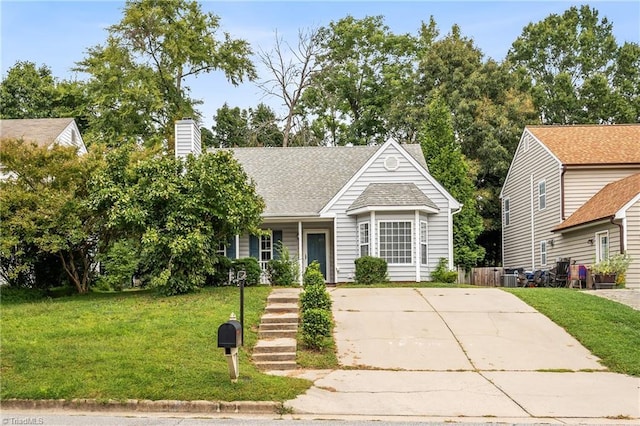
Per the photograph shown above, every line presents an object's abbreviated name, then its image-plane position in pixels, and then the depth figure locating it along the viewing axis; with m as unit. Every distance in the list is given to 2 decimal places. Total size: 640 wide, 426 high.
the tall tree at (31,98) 40.91
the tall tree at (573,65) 43.00
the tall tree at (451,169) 28.48
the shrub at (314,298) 13.48
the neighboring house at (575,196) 21.38
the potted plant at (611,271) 20.03
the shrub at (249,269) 20.20
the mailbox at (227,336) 9.46
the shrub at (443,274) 22.78
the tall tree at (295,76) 41.06
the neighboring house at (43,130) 27.12
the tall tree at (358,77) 41.66
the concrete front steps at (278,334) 11.82
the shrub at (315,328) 12.62
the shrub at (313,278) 14.45
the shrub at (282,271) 20.39
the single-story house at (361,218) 22.78
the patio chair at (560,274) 23.07
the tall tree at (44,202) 17.25
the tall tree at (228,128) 46.62
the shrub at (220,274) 19.81
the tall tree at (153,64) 36.00
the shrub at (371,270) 22.02
